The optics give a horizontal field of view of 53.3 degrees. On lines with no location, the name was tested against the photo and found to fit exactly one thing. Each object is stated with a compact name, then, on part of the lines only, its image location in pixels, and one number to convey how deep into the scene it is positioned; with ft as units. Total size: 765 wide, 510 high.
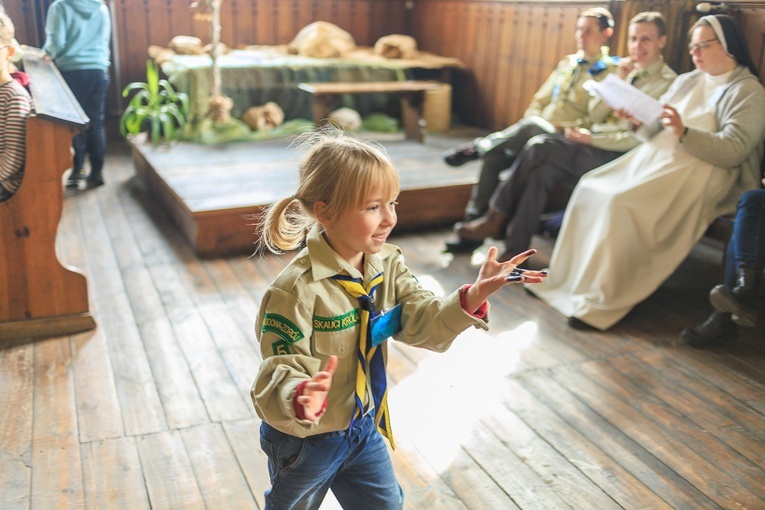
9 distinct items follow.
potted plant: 16.17
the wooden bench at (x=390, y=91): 17.31
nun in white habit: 9.64
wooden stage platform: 12.03
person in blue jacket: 13.85
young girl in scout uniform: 4.16
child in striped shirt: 8.48
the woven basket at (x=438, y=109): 19.35
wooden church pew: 8.59
